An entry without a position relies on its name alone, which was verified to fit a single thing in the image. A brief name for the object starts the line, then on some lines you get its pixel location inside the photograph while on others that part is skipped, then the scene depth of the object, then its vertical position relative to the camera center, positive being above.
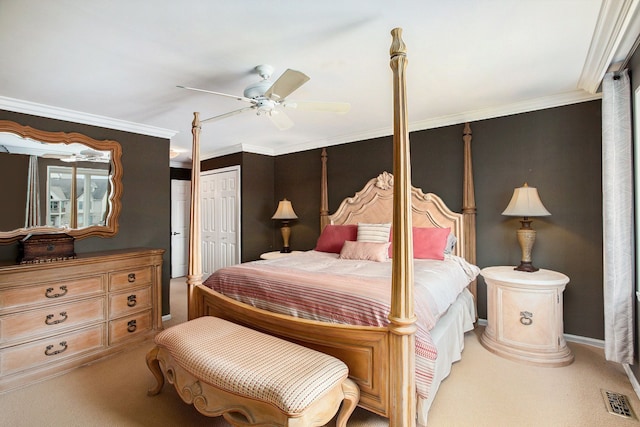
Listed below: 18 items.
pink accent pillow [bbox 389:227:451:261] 3.08 -0.30
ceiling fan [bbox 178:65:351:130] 2.12 +0.82
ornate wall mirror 2.87 +0.34
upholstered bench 1.37 -0.80
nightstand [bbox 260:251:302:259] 4.35 -0.59
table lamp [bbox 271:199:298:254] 4.72 -0.02
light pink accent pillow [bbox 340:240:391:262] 3.13 -0.39
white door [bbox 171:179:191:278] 6.23 -0.21
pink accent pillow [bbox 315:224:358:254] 3.75 -0.28
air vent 1.91 -1.26
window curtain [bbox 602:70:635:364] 2.23 -0.04
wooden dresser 2.41 -0.85
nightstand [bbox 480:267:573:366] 2.54 -0.90
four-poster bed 1.53 -0.70
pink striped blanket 1.76 -0.53
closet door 5.03 -0.05
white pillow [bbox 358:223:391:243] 3.45 -0.22
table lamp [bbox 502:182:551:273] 2.81 +0.02
